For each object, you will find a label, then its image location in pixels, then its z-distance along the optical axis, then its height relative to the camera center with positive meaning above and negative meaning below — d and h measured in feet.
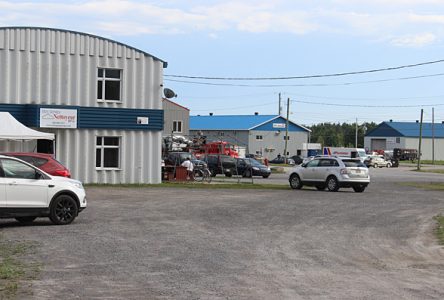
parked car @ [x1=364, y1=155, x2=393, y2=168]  296.92 -6.68
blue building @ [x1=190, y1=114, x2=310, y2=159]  352.49 +5.51
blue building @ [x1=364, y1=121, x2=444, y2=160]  440.86 +5.63
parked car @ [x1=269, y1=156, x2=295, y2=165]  304.85 -7.09
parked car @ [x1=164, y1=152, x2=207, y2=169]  133.68 -3.25
